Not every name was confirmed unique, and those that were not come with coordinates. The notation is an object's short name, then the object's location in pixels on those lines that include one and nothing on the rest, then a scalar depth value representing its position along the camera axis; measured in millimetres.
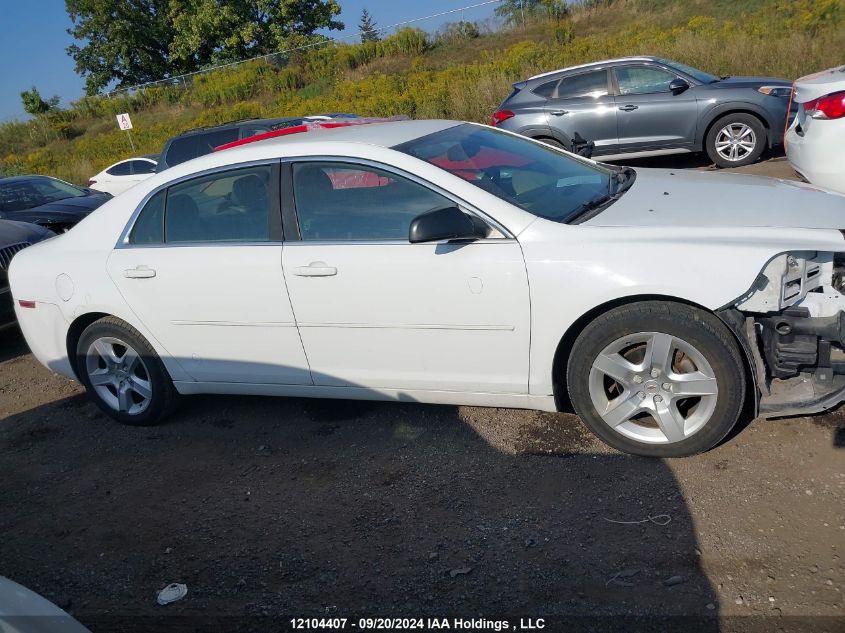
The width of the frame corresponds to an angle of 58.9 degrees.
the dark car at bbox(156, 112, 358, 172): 11805
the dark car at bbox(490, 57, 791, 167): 10297
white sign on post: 21594
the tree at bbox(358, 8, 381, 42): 33156
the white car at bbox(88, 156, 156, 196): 18375
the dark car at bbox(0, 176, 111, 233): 10969
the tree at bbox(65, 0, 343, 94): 44344
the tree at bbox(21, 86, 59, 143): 42344
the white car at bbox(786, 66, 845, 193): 5535
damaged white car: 3285
